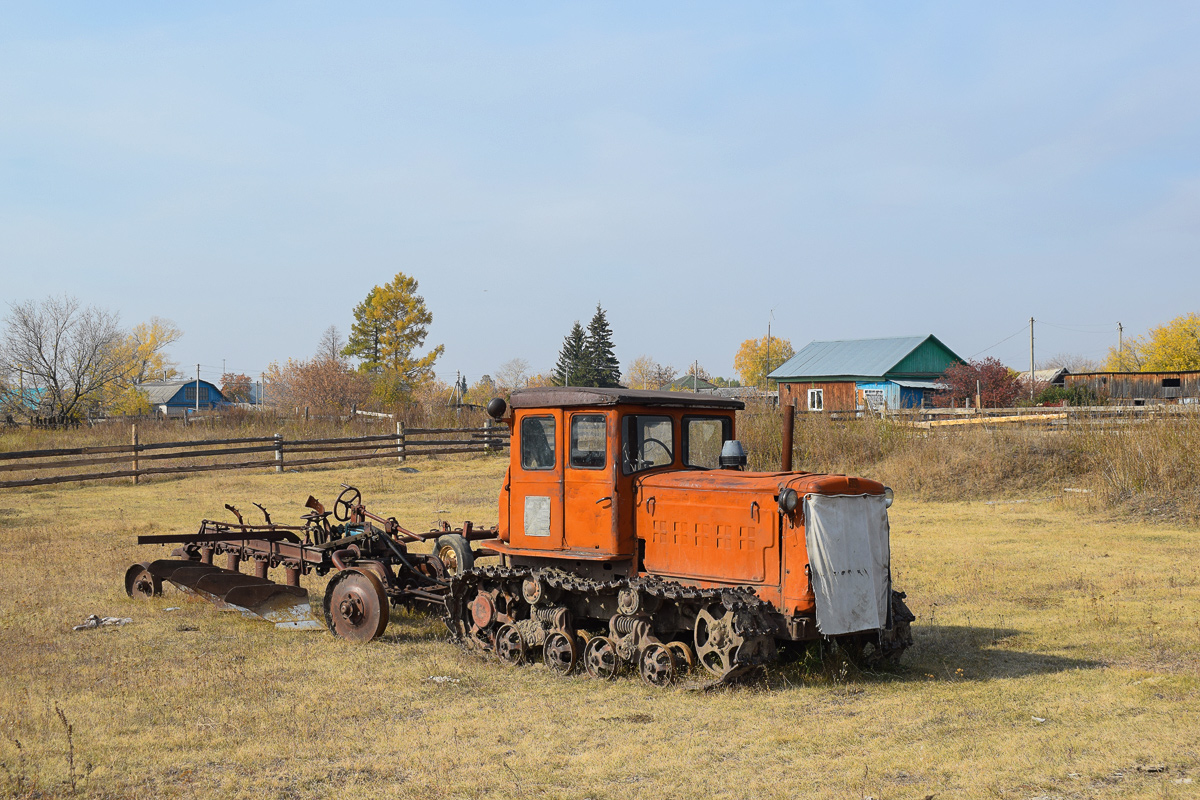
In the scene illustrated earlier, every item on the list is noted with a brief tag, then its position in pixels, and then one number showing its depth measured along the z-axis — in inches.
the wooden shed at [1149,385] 1801.2
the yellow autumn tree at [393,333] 2559.1
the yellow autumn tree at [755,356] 4352.9
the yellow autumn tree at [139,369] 2427.4
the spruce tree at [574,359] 2475.4
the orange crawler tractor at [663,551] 287.9
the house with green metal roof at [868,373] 2048.5
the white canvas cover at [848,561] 285.9
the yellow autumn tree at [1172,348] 2605.8
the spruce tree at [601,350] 2553.4
